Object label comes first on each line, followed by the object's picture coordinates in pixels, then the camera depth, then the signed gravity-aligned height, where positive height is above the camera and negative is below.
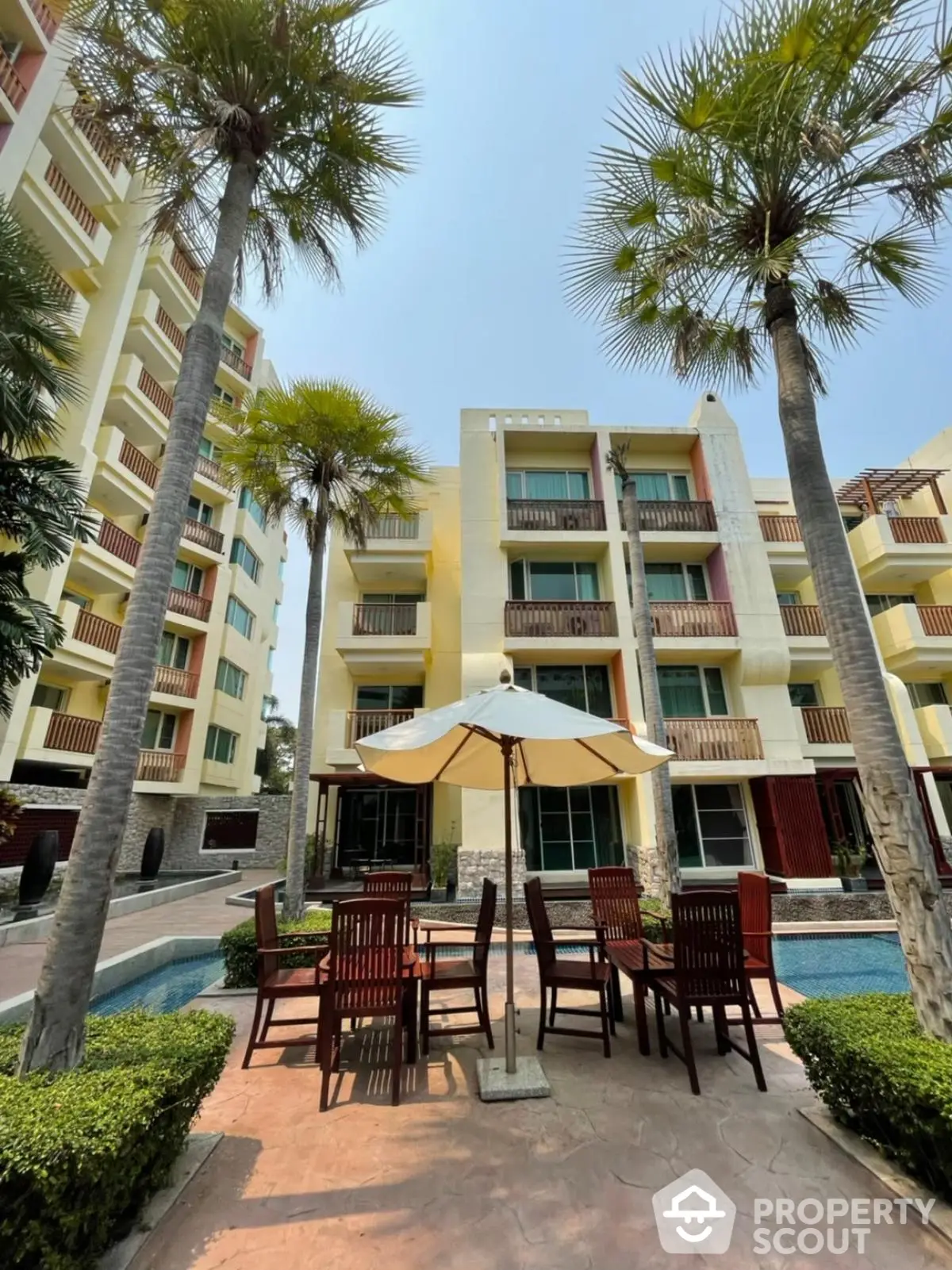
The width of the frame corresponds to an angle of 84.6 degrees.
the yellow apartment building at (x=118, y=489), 12.88 +11.07
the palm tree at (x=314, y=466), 8.59 +6.01
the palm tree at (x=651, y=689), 8.63 +2.21
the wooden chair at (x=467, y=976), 4.55 -1.30
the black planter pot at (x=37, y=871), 9.81 -0.81
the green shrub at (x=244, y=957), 6.30 -1.53
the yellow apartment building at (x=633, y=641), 13.48 +4.89
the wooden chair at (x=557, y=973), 4.53 -1.32
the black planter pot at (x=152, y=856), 14.58 -0.82
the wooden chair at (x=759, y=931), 4.75 -1.03
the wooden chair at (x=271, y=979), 4.48 -1.34
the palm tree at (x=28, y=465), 8.19 +5.82
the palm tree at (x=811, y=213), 3.98 +5.80
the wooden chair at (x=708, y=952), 4.11 -1.00
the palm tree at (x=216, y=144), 3.79 +6.70
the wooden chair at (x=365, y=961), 3.97 -1.01
